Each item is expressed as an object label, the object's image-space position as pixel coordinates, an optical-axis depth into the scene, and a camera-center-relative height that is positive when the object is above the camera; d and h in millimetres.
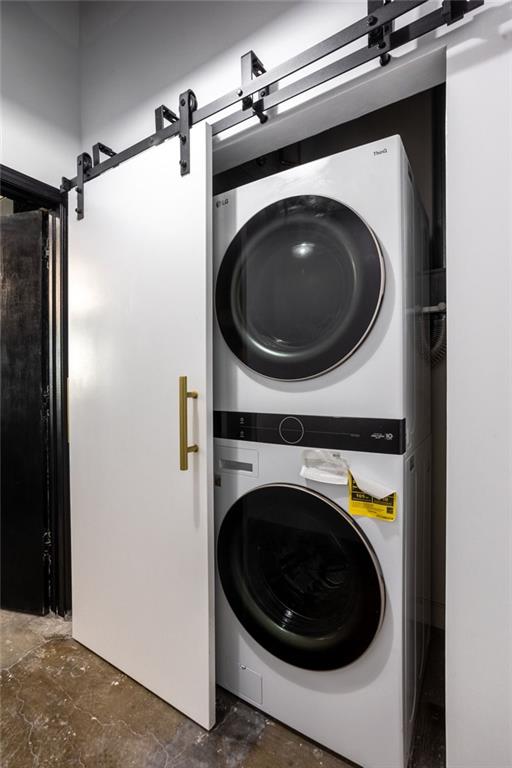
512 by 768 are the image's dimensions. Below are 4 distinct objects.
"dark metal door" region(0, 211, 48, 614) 1882 -163
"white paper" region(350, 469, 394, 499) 1031 -297
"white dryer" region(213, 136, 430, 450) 1038 +272
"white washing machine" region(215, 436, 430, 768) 1055 -684
